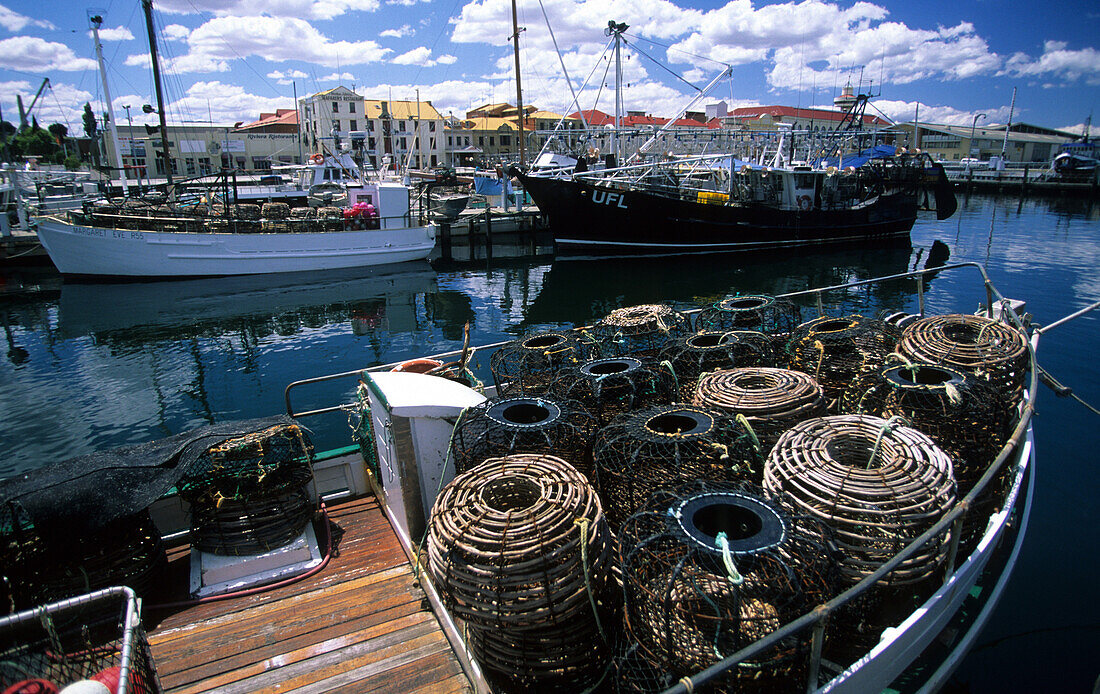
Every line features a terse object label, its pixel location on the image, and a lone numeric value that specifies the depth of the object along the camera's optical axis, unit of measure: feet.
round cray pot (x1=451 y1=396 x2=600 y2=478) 15.19
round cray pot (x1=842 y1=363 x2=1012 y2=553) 15.93
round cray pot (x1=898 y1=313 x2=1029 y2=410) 19.13
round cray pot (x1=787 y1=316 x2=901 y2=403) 21.48
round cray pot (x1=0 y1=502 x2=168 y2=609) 13.53
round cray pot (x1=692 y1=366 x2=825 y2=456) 16.46
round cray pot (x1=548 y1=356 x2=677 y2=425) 18.66
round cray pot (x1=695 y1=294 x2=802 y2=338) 26.61
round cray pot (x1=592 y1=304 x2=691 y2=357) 25.23
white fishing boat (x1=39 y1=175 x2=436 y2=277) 84.17
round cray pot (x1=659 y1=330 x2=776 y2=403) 21.59
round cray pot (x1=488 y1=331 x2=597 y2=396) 21.70
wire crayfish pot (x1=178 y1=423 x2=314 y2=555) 15.87
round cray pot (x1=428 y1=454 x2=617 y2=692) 10.75
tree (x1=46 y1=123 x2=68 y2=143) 246.04
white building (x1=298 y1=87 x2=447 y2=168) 249.34
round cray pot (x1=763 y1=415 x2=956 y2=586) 12.12
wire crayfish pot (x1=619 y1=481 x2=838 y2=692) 10.37
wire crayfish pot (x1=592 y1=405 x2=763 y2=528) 14.25
